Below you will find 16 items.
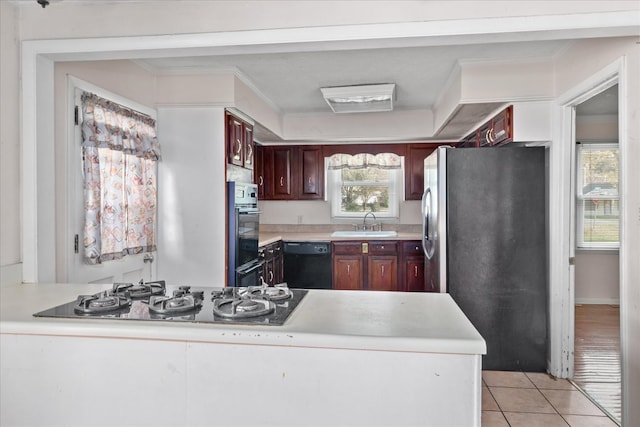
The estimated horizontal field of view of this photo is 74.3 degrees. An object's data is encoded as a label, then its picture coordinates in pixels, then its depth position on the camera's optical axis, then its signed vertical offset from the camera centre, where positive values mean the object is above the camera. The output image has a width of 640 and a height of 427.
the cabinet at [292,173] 5.37 +0.50
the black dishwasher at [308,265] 4.89 -0.62
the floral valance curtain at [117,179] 2.56 +0.22
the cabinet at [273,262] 4.30 -0.55
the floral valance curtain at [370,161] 5.40 +0.65
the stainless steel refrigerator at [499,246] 3.19 -0.27
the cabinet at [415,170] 5.21 +0.52
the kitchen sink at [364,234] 4.96 -0.27
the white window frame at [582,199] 5.01 +0.15
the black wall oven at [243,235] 3.40 -0.20
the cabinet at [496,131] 3.21 +0.70
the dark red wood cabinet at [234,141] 3.44 +0.59
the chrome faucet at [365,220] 5.52 -0.11
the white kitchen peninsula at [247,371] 1.23 -0.49
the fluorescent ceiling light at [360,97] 3.85 +1.09
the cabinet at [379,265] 4.82 -0.61
